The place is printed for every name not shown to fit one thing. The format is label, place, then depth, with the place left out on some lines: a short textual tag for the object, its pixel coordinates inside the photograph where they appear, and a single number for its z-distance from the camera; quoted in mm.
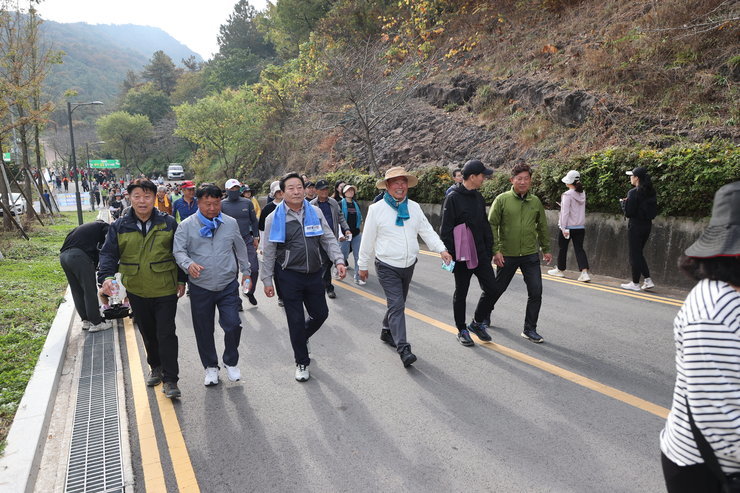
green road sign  53038
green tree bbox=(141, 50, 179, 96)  83500
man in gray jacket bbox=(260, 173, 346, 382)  4992
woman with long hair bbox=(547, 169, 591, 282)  9352
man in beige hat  5352
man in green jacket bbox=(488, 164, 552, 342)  5867
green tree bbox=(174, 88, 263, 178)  38188
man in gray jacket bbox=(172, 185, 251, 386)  4859
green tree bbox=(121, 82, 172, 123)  71125
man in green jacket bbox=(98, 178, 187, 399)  4746
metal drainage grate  3590
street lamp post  22473
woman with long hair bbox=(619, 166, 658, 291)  8039
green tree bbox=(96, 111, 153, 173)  62406
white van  53656
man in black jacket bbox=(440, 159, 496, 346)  5617
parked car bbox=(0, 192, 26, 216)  25736
